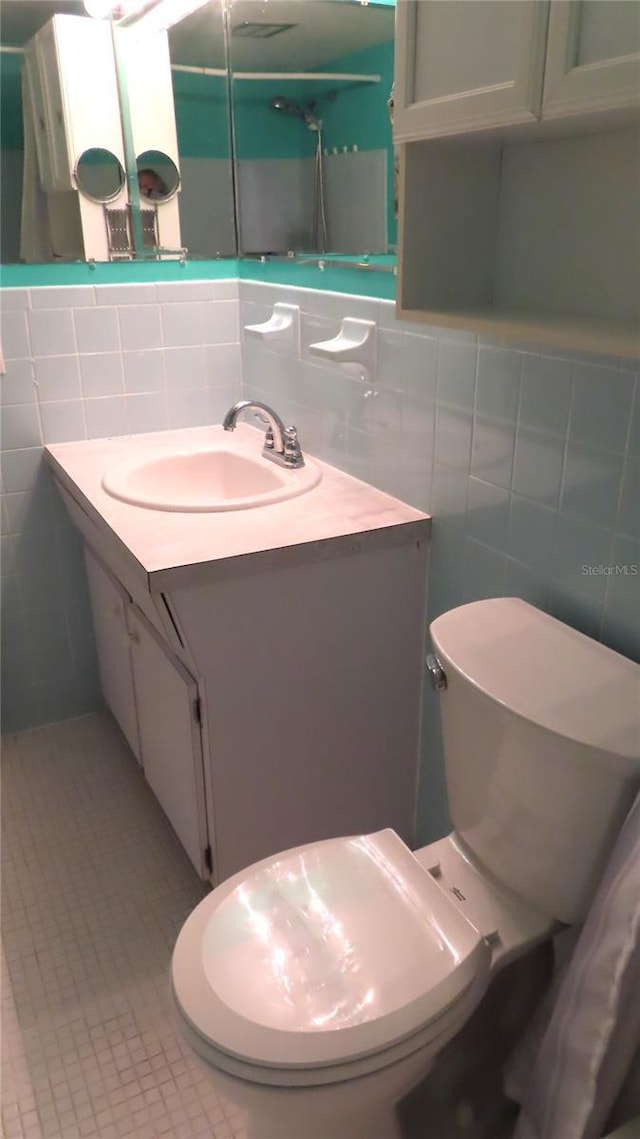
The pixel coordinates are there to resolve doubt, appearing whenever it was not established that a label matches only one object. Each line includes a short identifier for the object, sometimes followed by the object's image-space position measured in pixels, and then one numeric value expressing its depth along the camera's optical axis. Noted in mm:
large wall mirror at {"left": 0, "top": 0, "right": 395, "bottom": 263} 1644
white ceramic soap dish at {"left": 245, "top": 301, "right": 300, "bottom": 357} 1904
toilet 1021
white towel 918
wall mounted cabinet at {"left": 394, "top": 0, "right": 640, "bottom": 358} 844
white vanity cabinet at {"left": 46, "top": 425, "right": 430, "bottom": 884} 1467
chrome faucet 1854
